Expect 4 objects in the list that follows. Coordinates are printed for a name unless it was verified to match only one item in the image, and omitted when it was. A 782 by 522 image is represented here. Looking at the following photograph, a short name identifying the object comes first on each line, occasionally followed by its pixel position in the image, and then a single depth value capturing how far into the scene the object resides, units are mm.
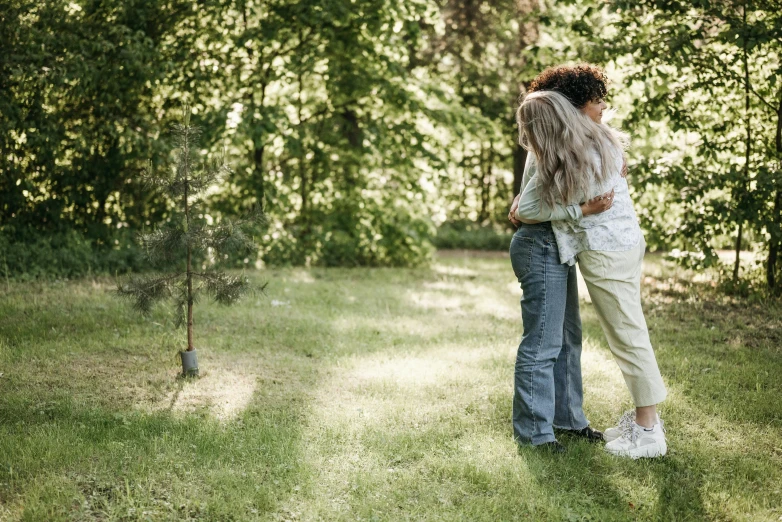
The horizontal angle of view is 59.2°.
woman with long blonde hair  3828
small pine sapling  5145
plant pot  5328
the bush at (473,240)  16703
